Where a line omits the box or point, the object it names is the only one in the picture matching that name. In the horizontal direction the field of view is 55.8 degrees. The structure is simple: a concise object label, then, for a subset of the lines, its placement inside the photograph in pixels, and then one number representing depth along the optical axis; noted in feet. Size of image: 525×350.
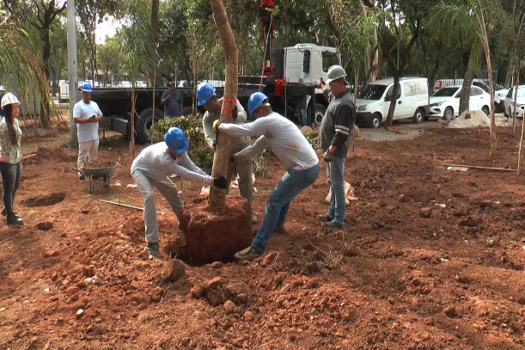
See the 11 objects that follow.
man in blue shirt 38.81
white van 56.85
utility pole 36.27
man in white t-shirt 27.07
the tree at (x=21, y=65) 13.97
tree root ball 16.14
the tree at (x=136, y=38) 28.73
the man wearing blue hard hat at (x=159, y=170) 15.72
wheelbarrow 25.03
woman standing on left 18.76
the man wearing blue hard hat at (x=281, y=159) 15.96
